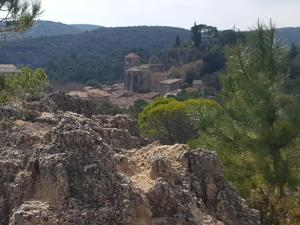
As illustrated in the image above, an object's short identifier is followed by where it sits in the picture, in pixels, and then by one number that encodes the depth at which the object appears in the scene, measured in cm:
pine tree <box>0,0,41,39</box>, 1132
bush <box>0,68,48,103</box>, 1758
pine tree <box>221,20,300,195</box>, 956
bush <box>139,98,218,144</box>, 2322
